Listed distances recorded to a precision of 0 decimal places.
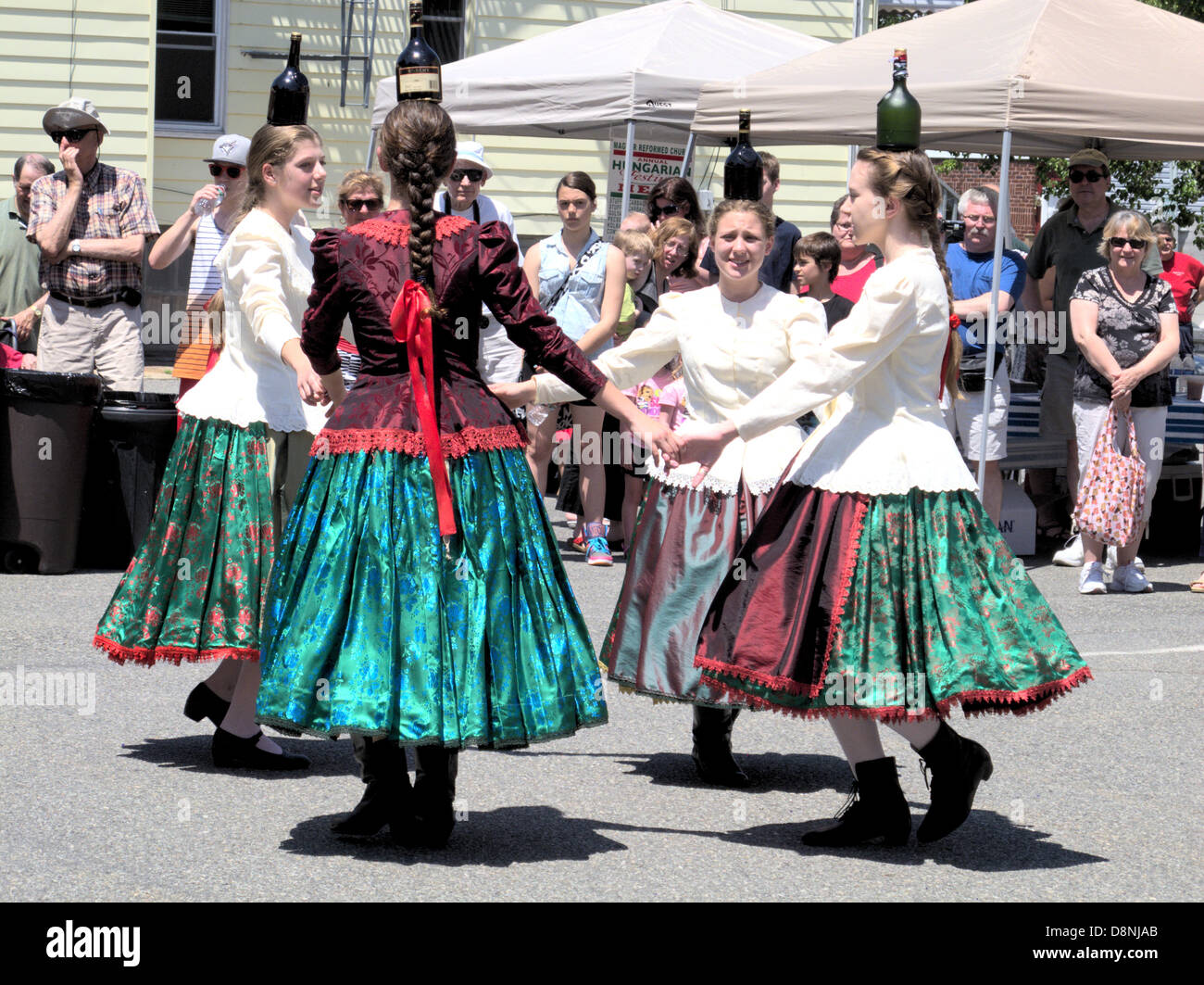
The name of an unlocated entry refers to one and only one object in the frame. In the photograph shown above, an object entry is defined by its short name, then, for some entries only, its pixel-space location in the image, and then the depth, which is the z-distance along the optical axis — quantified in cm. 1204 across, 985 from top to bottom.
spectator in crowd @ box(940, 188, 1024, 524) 1045
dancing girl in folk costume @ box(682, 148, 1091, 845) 479
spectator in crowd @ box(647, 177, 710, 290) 1034
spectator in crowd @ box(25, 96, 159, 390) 1004
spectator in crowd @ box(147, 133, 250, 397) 927
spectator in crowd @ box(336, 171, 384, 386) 759
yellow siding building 1864
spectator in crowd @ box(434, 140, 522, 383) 995
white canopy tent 1296
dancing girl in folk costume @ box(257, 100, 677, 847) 467
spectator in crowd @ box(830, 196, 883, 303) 973
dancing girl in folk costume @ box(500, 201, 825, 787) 573
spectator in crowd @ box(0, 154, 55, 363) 1100
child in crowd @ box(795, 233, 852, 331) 884
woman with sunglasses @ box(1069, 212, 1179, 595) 1000
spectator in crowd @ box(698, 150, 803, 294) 1013
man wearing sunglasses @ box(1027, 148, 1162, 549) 1123
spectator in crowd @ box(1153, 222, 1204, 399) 1181
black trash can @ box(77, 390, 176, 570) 952
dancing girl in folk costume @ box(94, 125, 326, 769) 575
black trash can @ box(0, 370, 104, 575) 930
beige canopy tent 1013
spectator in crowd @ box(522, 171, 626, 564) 1022
